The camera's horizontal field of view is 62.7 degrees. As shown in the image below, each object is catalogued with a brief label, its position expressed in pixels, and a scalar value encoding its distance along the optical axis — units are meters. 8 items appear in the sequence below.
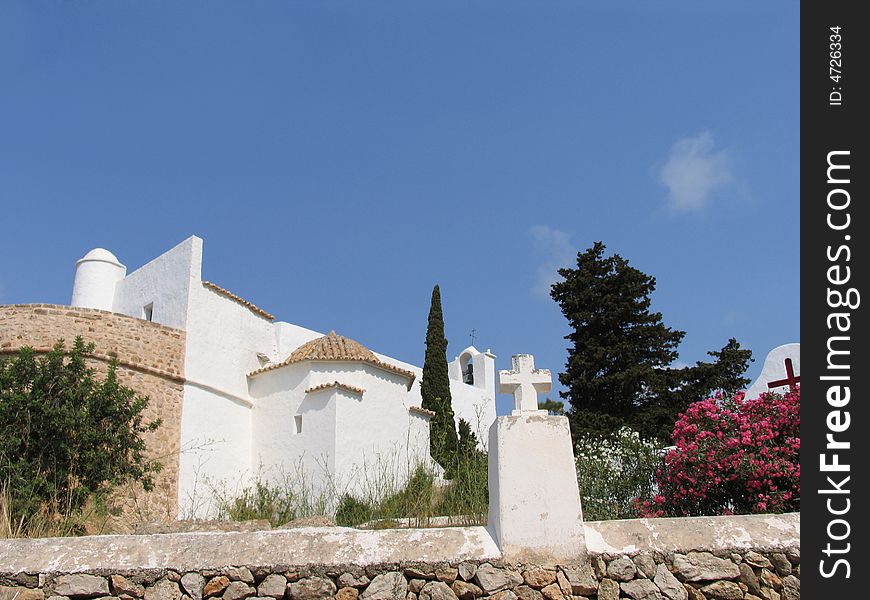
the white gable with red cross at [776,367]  14.91
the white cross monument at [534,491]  4.41
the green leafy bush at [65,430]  10.48
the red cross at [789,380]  11.75
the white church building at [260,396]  16.02
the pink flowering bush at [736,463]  7.92
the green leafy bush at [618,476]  9.02
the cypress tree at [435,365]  22.26
